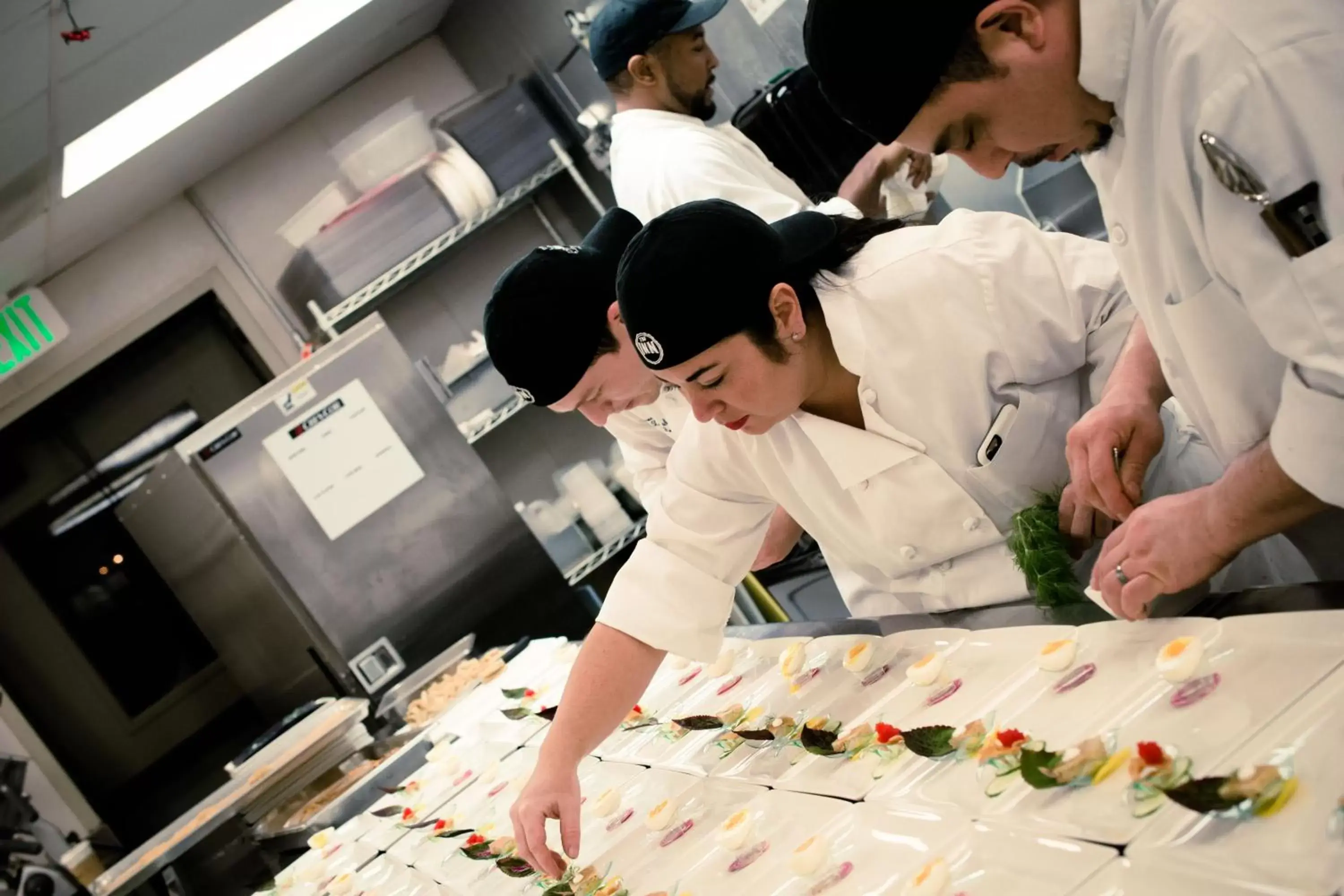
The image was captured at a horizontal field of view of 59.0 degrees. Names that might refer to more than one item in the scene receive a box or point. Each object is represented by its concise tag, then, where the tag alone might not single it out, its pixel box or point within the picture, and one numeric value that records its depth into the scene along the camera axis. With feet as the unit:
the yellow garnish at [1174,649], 3.50
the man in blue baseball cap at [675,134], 8.79
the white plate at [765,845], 4.11
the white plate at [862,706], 4.31
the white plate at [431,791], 7.49
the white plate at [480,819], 6.06
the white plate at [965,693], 4.04
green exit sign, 15.62
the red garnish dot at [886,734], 4.33
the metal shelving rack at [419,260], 15.17
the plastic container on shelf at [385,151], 16.74
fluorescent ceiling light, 12.12
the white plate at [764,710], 5.02
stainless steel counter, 3.44
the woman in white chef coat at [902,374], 5.35
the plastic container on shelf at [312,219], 16.79
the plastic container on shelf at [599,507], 15.15
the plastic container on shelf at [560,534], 15.19
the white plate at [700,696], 6.07
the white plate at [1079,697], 3.62
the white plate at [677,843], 4.62
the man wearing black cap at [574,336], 6.91
